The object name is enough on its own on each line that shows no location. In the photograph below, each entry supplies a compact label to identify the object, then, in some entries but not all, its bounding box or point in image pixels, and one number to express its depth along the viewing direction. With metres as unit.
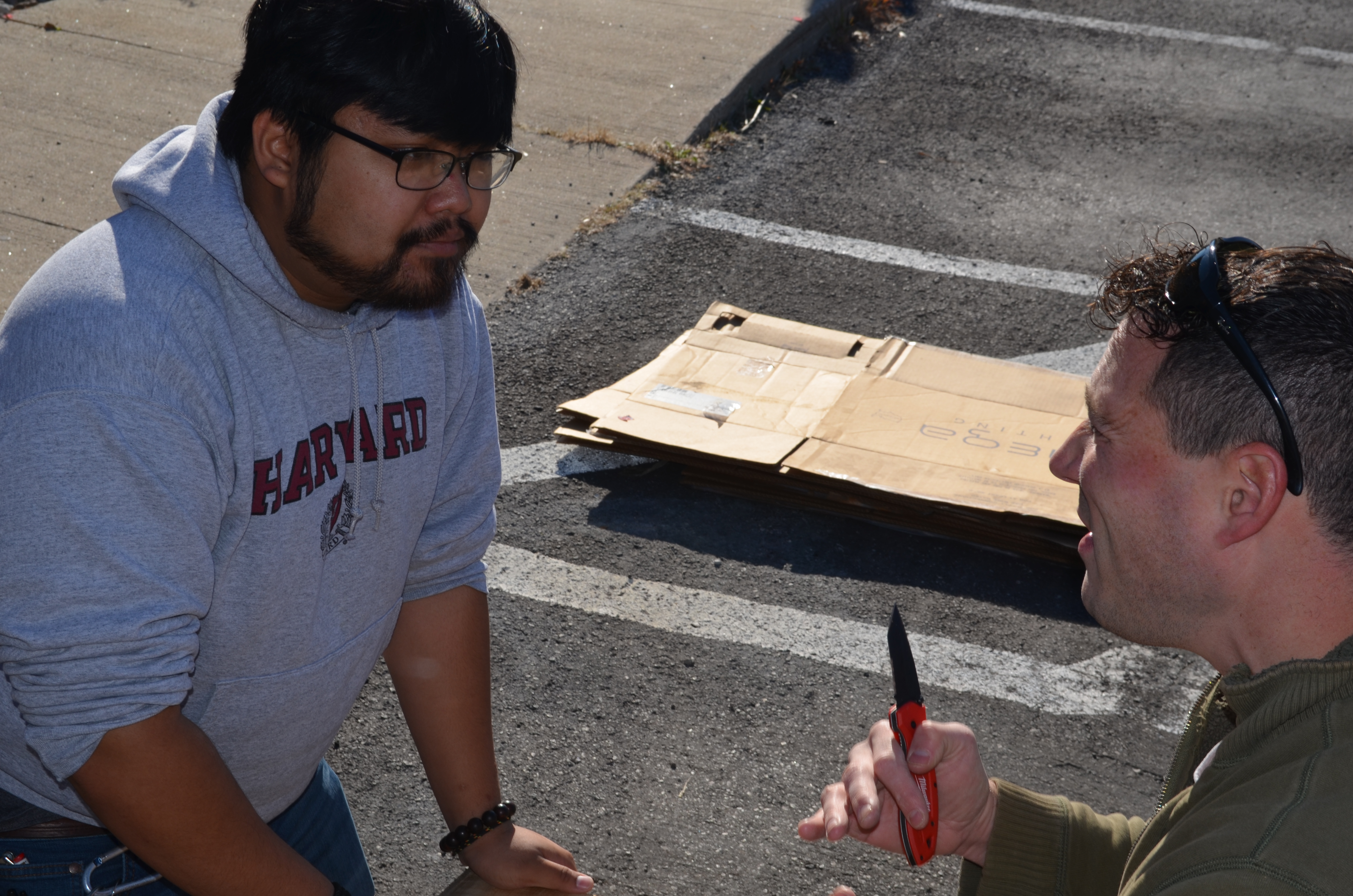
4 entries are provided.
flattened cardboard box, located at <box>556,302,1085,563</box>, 4.18
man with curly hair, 1.43
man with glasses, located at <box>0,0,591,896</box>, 1.58
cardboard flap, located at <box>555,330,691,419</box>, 4.56
